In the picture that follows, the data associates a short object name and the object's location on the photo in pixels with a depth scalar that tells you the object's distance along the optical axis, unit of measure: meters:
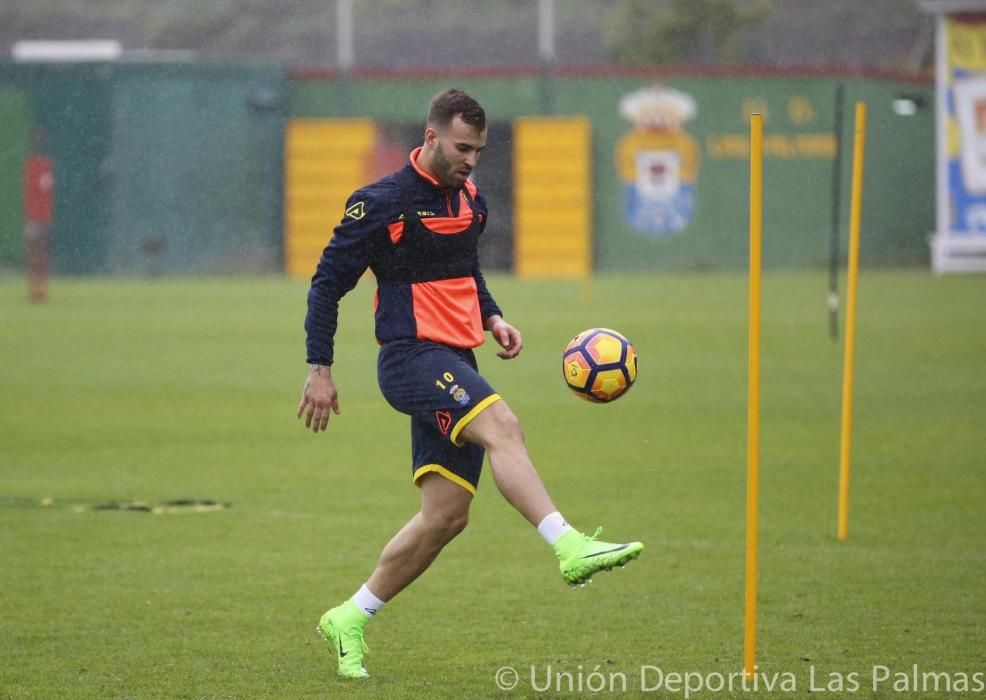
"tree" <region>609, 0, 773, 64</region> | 99.25
